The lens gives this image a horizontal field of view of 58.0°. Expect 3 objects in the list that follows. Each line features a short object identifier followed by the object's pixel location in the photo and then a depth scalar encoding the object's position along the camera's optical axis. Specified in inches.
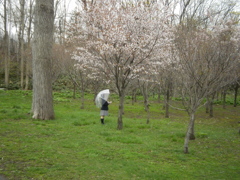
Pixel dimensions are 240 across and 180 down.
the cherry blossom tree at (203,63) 242.2
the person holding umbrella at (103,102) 382.9
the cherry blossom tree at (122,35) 335.9
